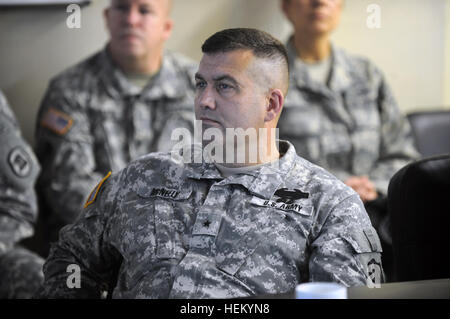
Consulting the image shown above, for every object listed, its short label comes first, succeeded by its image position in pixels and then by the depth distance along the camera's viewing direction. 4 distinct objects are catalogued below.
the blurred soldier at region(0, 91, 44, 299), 5.90
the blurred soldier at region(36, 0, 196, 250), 6.36
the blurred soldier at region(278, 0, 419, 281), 7.04
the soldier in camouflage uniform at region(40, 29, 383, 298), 5.13
